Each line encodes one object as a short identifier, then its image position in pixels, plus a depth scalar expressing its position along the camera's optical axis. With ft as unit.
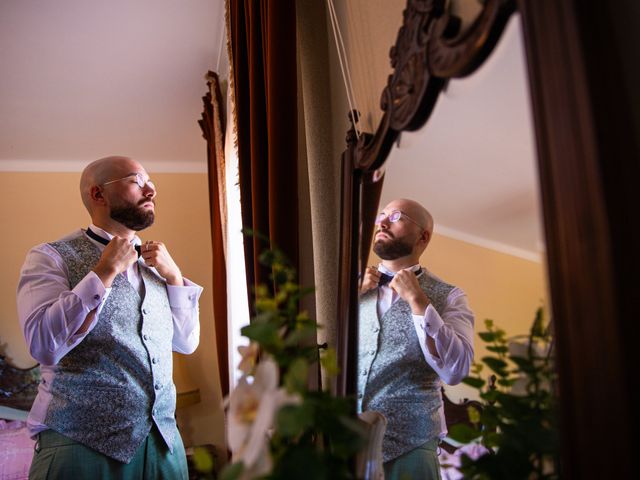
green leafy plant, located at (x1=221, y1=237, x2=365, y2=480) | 1.58
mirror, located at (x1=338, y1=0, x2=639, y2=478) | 1.39
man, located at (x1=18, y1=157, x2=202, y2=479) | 4.99
